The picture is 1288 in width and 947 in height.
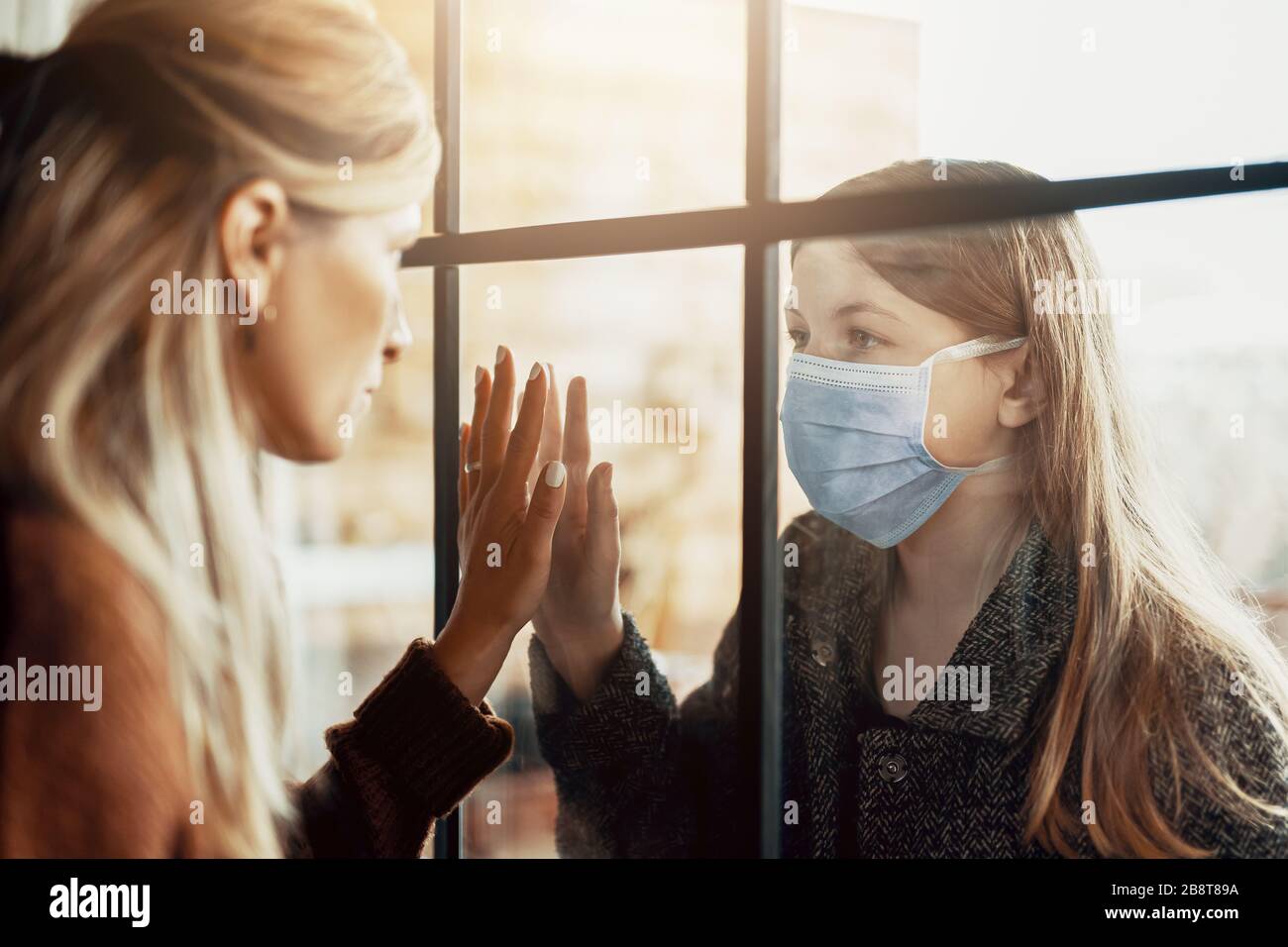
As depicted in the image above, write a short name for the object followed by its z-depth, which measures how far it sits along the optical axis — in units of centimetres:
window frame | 112
